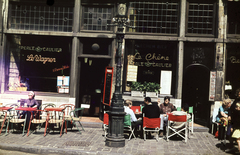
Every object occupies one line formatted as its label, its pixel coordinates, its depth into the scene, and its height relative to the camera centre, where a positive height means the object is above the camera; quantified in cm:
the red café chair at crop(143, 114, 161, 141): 861 -143
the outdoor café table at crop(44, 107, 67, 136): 892 -110
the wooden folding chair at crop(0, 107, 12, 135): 894 -151
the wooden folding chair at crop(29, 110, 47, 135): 897 -152
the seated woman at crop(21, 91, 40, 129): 945 -97
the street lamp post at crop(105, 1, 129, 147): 777 -100
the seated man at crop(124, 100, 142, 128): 892 -134
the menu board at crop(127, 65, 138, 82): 1114 +22
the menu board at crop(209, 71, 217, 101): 1047 -19
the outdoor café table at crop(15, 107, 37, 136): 870 -109
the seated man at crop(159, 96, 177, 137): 959 -102
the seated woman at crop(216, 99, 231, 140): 848 -122
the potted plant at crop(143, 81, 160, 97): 1087 -42
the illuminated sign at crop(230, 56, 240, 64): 1065 +84
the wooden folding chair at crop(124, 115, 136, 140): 866 -143
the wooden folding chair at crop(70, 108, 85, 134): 1097 -151
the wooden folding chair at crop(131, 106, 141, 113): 1018 -114
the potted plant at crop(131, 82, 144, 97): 1088 -44
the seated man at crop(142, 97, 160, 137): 867 -105
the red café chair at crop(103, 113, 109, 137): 916 -143
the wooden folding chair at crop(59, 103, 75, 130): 935 -137
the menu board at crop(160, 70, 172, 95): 1102 -16
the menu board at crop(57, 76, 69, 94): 1130 -32
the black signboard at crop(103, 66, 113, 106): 893 -26
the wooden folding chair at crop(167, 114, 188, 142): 862 -143
